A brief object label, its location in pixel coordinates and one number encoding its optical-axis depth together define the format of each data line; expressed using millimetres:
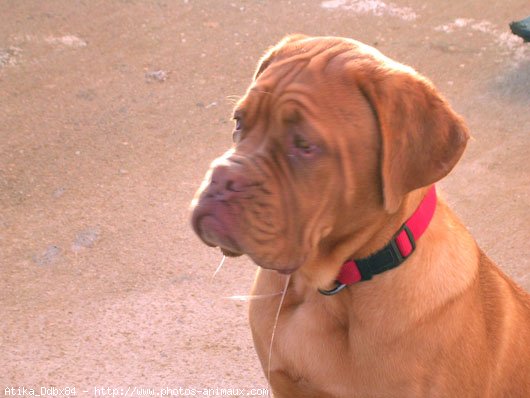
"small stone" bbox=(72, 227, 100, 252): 4254
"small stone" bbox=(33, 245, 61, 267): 4137
